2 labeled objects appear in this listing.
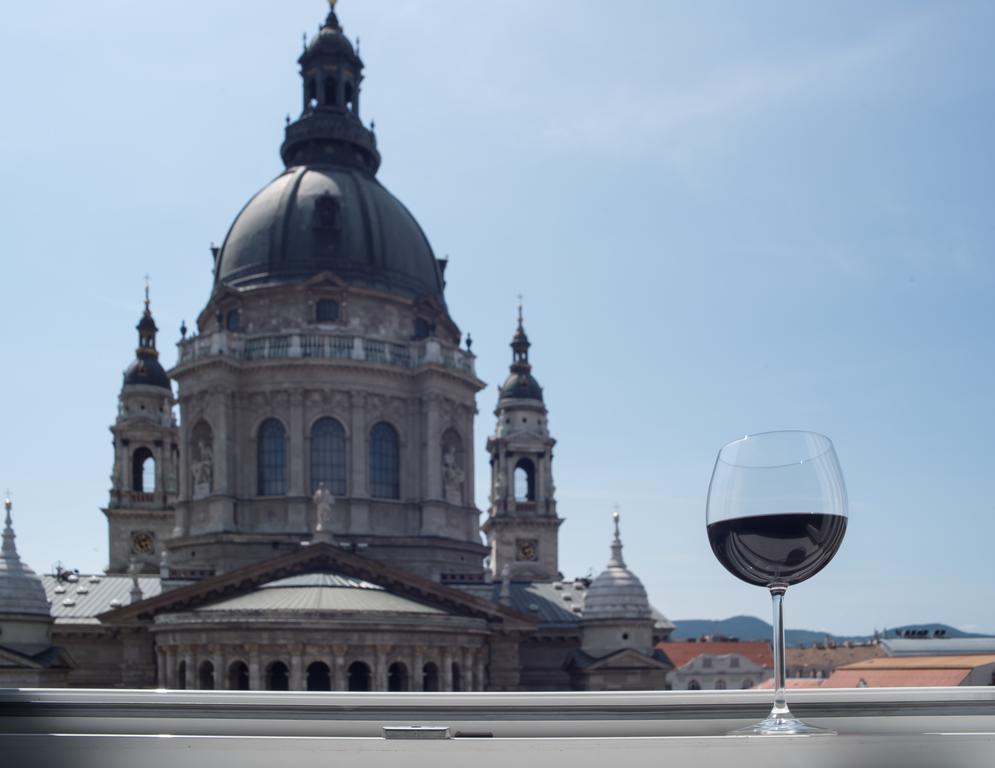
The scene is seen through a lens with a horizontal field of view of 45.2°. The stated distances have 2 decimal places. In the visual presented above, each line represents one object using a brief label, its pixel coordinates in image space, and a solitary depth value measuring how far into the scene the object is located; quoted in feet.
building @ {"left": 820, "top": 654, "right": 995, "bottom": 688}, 196.34
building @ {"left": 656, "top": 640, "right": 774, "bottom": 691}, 354.74
